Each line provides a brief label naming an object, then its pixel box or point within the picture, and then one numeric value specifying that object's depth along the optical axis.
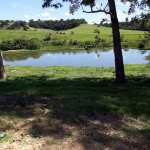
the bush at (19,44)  61.02
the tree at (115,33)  8.23
